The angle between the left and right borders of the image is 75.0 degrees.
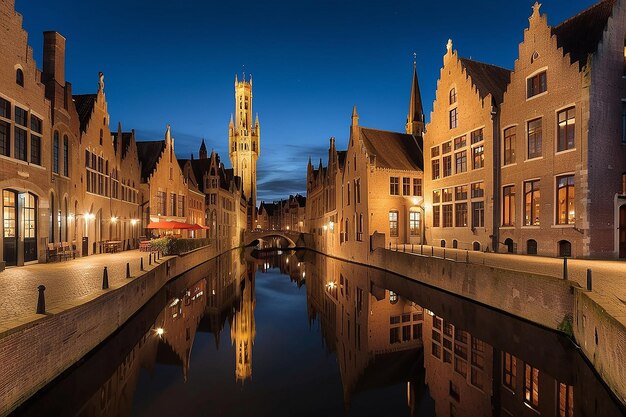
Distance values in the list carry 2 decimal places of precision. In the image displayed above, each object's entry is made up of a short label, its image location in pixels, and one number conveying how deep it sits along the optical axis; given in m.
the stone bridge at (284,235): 75.69
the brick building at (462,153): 27.61
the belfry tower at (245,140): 113.75
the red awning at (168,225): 32.22
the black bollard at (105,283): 12.93
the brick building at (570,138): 20.39
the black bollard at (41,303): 8.88
